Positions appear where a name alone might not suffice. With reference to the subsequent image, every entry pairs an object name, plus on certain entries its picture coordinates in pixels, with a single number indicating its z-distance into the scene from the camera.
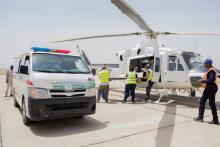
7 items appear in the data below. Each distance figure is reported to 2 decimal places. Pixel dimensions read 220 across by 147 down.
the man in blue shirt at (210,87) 5.81
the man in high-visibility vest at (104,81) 9.52
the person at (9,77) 10.98
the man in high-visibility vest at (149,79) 9.59
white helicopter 8.62
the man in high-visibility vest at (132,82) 9.62
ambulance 4.69
